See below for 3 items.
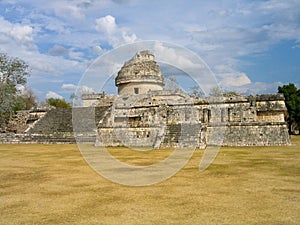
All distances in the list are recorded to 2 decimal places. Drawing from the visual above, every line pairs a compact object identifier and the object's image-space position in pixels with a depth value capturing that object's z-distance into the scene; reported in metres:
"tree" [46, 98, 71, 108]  56.16
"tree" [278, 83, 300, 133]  38.94
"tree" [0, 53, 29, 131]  31.62
